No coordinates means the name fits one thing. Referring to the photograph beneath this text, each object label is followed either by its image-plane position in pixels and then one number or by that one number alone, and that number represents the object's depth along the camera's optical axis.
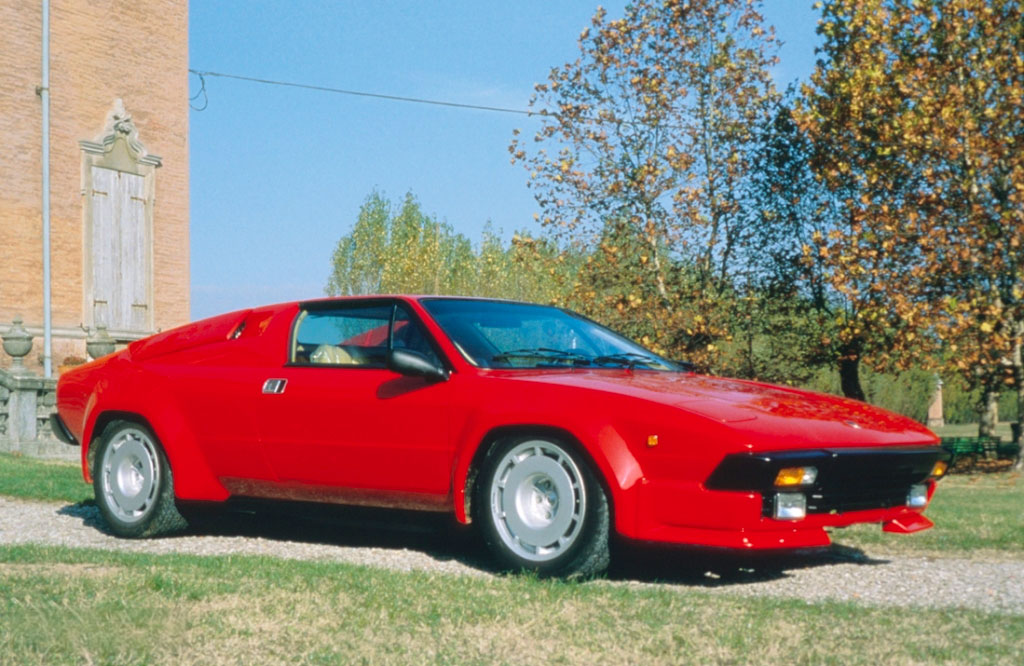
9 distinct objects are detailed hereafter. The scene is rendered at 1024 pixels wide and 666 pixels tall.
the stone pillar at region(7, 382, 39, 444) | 19.11
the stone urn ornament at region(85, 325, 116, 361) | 21.19
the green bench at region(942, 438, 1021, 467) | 29.19
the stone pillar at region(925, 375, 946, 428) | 59.53
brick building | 21.08
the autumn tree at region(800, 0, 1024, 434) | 21.69
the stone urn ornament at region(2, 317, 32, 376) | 19.33
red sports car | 5.81
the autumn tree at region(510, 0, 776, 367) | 24.08
